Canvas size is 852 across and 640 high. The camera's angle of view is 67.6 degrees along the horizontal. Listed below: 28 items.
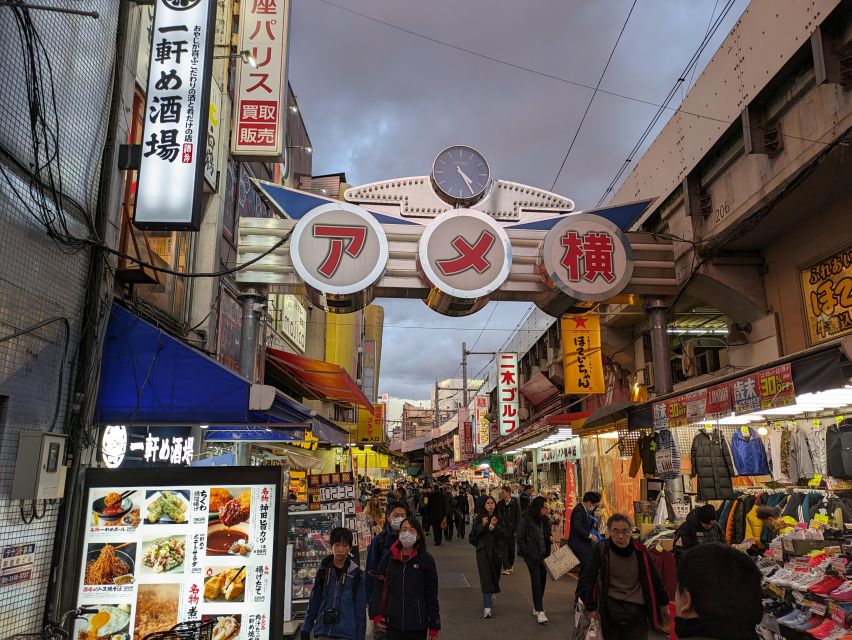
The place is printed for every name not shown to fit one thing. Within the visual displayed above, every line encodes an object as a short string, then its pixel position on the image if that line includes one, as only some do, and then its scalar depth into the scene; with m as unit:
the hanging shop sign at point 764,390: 6.39
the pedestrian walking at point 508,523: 13.95
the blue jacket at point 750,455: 9.94
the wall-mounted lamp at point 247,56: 9.32
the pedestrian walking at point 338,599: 5.82
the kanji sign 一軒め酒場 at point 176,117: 6.99
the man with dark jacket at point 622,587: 5.71
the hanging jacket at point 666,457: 10.64
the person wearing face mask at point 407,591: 5.87
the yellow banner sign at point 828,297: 8.91
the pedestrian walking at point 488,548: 10.55
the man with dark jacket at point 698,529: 8.54
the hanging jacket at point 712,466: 10.00
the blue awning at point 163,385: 6.57
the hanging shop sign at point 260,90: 11.40
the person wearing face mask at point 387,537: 7.17
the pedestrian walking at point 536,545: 10.09
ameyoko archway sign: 11.29
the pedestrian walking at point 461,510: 27.25
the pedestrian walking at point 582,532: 9.91
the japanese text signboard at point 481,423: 36.78
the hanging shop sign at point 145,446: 7.77
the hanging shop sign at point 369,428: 32.12
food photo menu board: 5.26
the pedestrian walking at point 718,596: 2.75
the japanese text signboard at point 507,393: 24.47
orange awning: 12.85
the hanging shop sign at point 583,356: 14.52
